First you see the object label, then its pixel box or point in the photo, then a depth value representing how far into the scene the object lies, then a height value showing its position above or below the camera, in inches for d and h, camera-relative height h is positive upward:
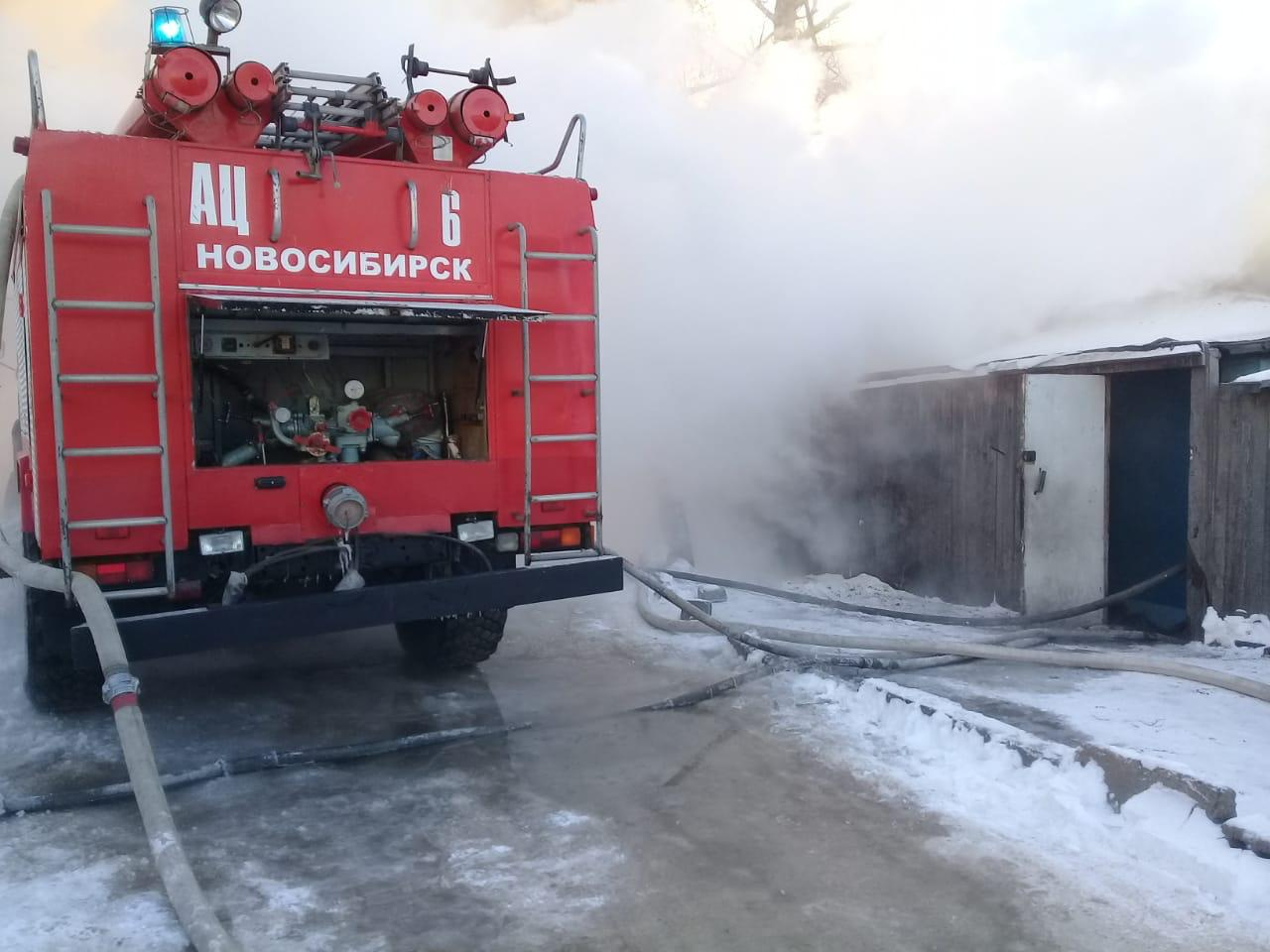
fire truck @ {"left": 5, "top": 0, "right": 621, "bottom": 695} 184.5 +13.5
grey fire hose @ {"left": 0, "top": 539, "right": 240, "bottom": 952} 123.7 -46.1
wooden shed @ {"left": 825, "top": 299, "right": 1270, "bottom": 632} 288.2 -18.2
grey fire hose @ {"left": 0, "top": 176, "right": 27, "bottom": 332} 199.0 +39.1
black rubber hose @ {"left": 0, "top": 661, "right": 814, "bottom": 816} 171.6 -59.2
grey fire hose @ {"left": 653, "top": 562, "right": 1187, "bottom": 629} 304.5 -59.2
